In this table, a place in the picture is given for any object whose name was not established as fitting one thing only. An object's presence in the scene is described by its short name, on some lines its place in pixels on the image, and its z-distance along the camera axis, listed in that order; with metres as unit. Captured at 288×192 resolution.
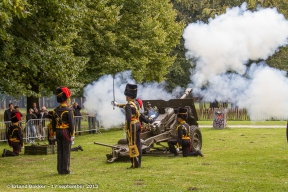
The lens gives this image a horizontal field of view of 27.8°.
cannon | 19.75
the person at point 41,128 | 29.89
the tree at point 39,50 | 19.58
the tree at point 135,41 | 36.00
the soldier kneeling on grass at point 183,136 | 19.02
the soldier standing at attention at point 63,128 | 15.52
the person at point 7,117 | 28.57
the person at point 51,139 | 22.88
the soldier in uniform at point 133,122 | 16.58
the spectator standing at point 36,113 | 29.86
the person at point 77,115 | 33.31
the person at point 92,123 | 35.22
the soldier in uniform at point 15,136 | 22.41
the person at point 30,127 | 29.07
